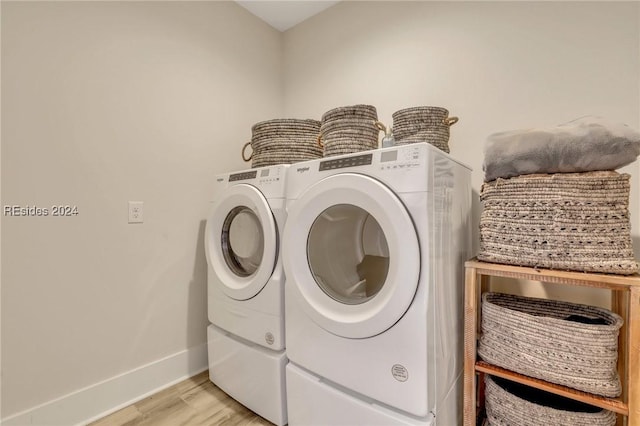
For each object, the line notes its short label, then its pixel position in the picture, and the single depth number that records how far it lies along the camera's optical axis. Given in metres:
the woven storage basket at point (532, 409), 0.92
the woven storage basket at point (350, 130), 1.27
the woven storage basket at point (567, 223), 0.87
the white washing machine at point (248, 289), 1.27
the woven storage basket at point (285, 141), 1.53
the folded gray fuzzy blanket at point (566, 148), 0.85
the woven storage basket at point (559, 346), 0.87
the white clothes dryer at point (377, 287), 0.90
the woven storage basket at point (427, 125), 1.31
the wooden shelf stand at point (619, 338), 0.83
